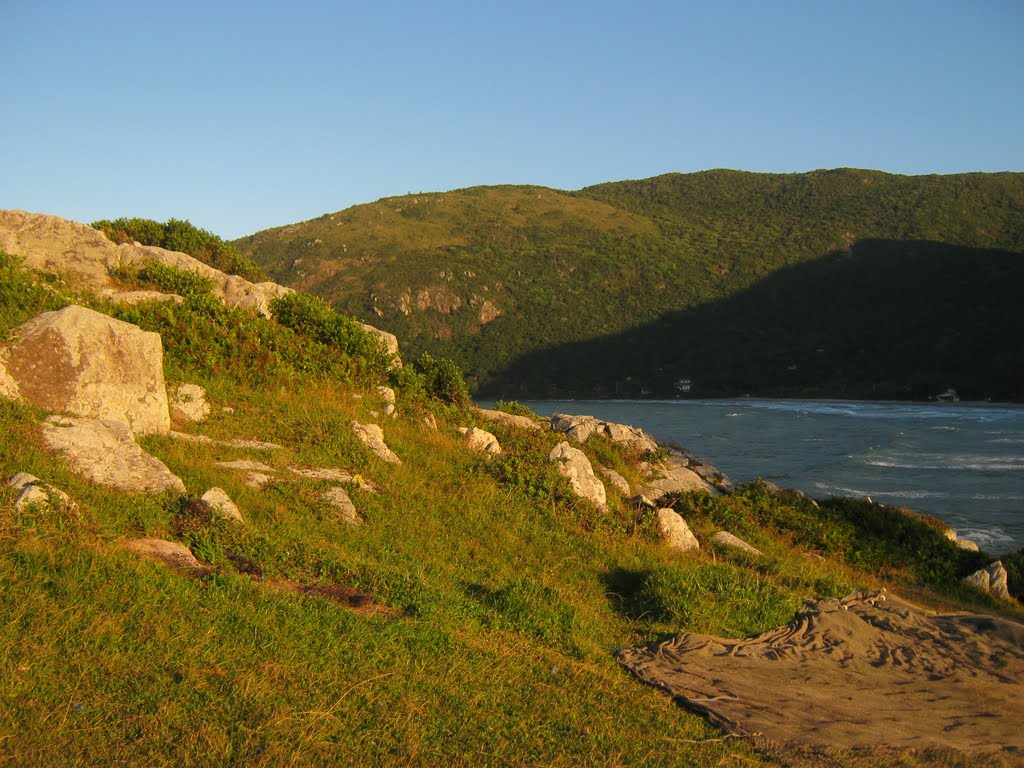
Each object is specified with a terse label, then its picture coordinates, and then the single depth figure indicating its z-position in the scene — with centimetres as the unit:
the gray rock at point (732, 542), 1123
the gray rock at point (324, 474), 917
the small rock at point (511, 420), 1564
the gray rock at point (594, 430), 1778
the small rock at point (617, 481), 1419
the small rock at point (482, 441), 1215
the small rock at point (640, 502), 1200
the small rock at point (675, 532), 1051
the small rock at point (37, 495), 586
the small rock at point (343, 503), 825
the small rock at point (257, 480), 839
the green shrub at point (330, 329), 1510
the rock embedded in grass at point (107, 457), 709
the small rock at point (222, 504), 692
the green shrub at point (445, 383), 1608
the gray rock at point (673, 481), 1619
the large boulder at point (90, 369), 845
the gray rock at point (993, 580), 1198
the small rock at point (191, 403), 1025
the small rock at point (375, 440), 1052
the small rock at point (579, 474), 1131
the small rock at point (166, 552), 584
